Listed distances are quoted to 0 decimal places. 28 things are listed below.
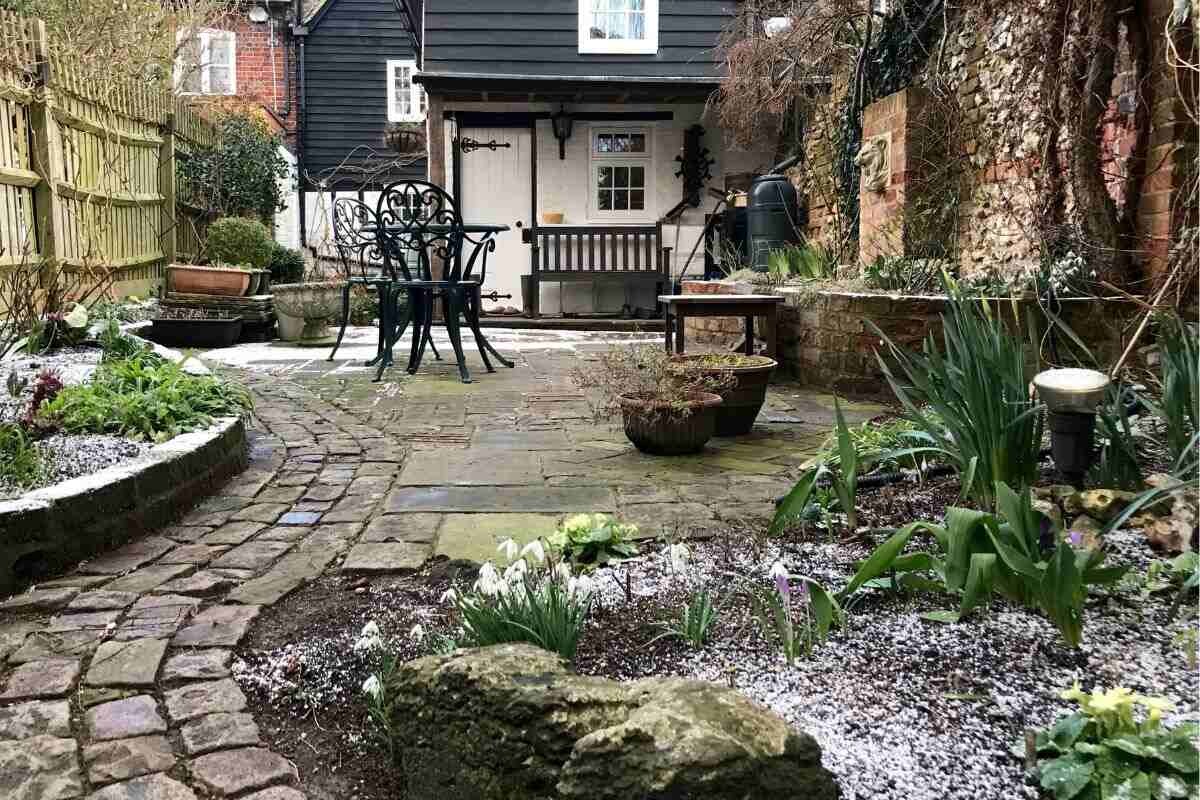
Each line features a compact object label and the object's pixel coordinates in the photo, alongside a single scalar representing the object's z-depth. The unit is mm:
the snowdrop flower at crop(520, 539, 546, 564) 2098
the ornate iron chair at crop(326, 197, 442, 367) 6535
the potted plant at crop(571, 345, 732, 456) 4059
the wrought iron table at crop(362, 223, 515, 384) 6325
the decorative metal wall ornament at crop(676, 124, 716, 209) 12562
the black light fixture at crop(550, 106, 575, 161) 12375
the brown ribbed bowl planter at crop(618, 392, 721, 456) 4055
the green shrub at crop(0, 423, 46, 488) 2990
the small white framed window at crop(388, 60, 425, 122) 17469
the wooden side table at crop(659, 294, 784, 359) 5906
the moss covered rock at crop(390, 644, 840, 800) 1343
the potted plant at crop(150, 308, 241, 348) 8141
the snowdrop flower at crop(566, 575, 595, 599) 2072
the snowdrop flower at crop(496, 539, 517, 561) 2173
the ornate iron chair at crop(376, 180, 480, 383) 6316
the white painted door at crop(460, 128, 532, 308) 12695
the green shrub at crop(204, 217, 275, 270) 9508
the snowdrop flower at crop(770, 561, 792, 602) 1867
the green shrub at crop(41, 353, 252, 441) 3680
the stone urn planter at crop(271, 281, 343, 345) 8547
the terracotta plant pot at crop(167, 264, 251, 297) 8734
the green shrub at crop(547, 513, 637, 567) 2703
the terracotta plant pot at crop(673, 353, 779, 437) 4379
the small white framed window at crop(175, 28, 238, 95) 16750
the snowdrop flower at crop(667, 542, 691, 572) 2184
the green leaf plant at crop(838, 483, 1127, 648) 1771
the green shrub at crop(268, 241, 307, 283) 10828
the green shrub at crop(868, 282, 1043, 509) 2496
